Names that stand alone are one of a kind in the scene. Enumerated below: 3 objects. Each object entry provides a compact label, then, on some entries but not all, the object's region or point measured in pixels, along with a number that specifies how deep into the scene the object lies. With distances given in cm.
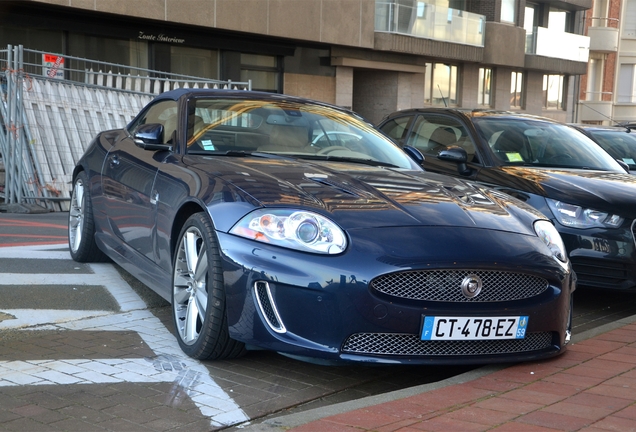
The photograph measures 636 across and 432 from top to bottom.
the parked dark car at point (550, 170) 617
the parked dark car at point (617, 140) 1082
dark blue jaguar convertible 390
